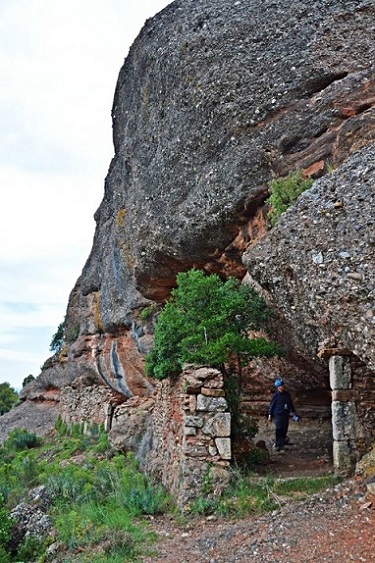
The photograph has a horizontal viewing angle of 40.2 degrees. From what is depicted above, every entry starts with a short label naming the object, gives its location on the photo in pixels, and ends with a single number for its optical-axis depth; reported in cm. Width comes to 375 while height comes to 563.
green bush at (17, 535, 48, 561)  781
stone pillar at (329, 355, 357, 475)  693
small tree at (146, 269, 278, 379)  803
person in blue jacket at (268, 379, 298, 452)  923
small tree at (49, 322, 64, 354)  3162
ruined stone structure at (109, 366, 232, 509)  721
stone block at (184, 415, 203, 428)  748
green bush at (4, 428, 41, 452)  1827
